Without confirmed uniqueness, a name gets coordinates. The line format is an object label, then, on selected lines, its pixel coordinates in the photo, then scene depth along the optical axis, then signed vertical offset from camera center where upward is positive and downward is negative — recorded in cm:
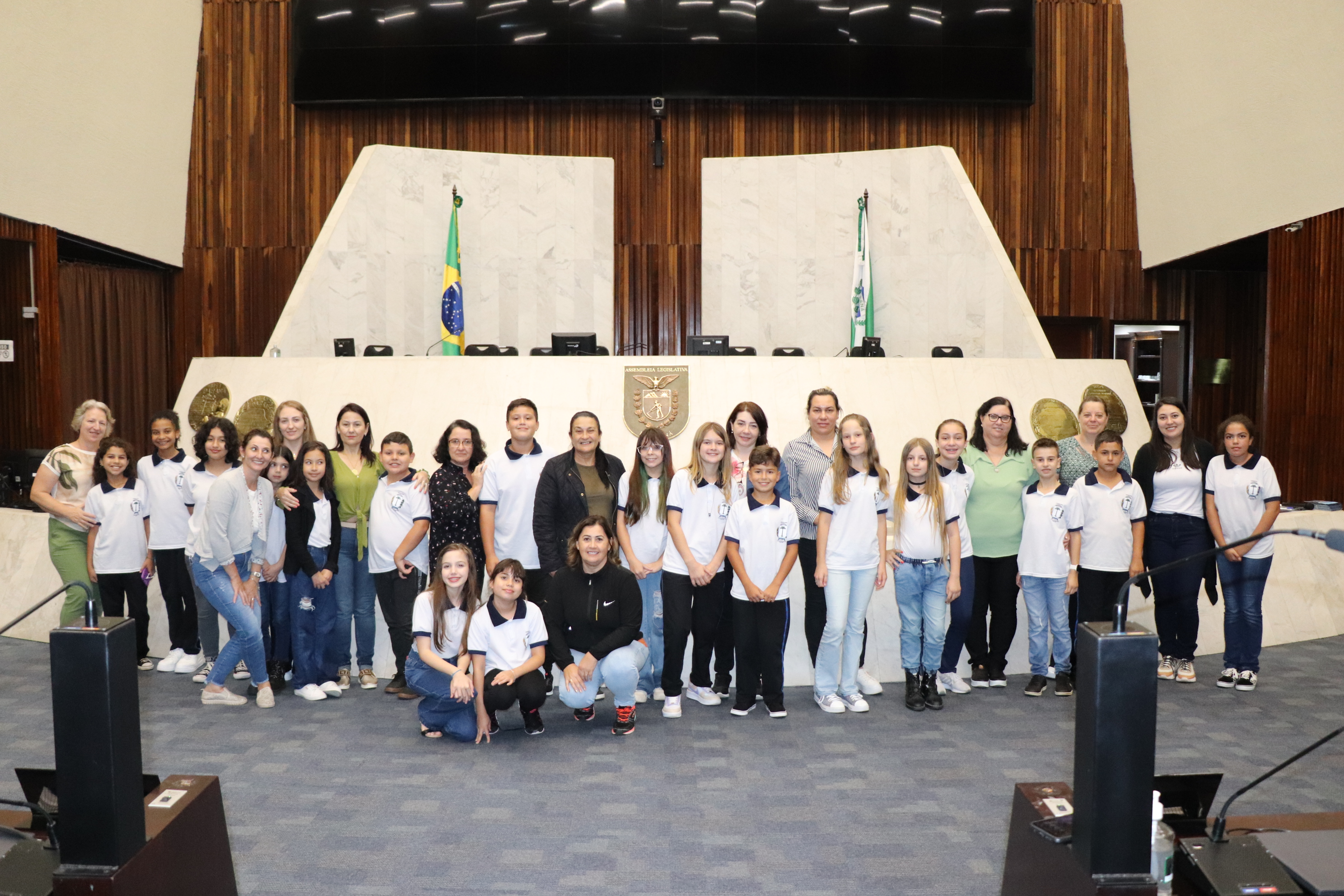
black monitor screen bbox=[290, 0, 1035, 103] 1123 +364
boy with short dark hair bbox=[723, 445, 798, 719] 473 -81
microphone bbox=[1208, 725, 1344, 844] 218 -92
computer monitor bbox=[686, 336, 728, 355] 780 +32
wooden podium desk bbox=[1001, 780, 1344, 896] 211 -98
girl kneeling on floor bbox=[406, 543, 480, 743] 438 -104
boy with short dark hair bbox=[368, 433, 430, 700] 503 -72
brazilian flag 980 +75
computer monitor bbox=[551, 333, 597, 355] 796 +35
